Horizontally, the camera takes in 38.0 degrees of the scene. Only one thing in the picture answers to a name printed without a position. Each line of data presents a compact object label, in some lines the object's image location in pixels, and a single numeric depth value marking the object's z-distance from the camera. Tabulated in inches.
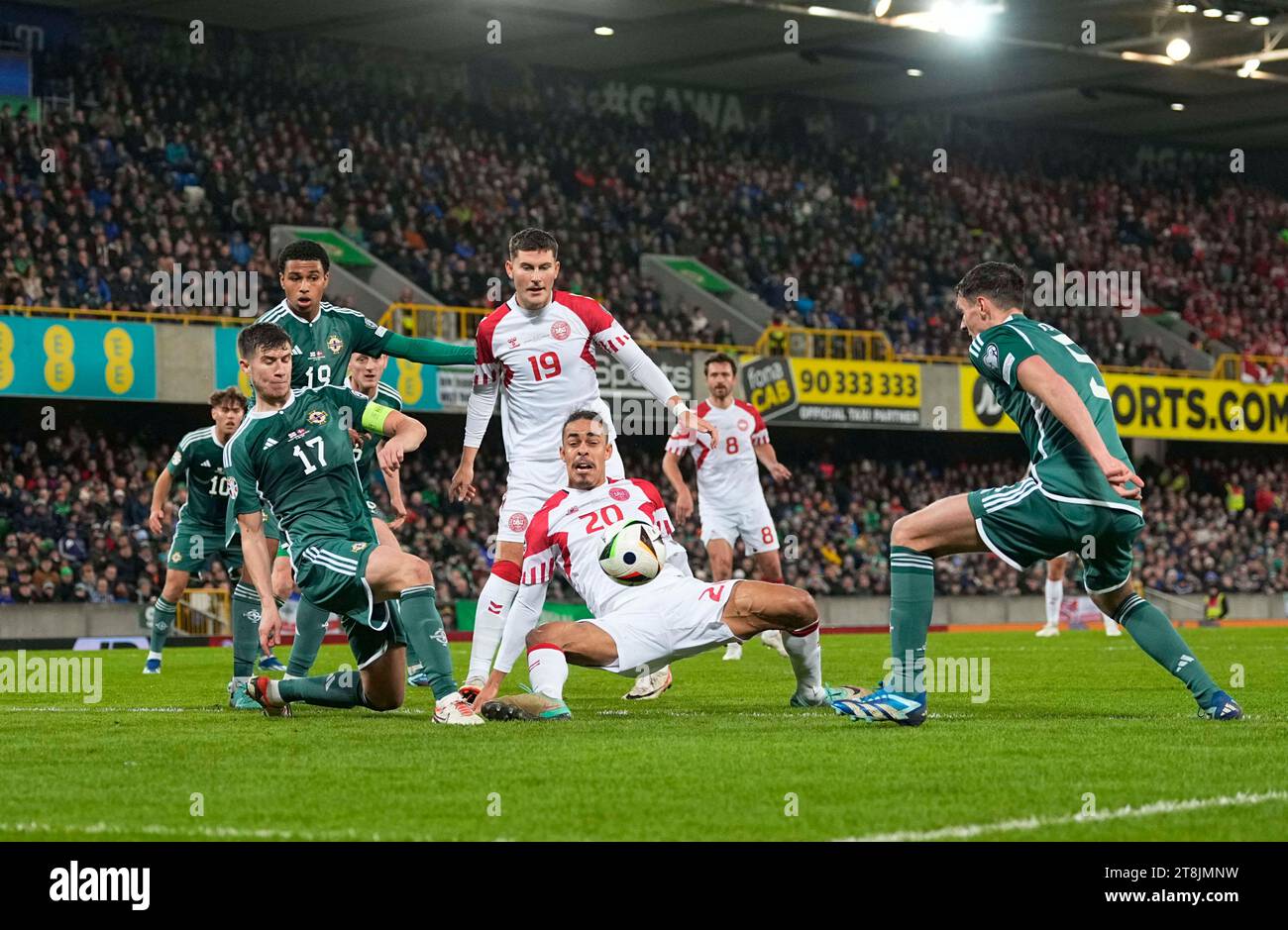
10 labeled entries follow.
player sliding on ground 357.1
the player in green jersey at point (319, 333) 412.5
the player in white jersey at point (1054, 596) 935.0
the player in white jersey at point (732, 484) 682.8
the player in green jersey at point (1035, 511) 338.0
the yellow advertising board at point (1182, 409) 1493.6
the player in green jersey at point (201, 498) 556.7
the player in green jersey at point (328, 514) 354.3
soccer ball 364.8
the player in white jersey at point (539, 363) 419.8
